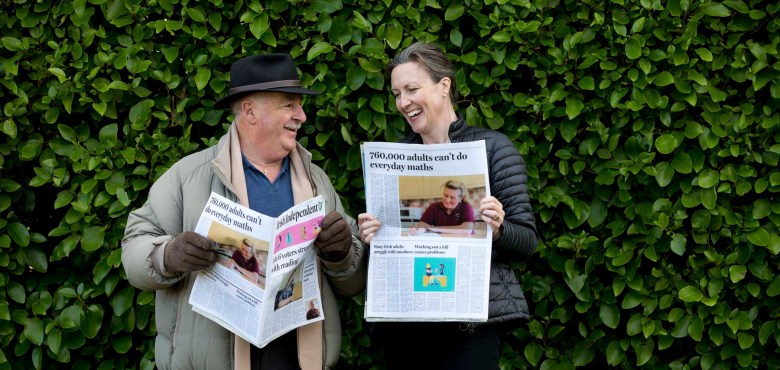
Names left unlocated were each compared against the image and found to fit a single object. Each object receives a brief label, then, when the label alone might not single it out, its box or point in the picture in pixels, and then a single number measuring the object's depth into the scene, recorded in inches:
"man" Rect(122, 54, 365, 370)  119.4
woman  124.0
